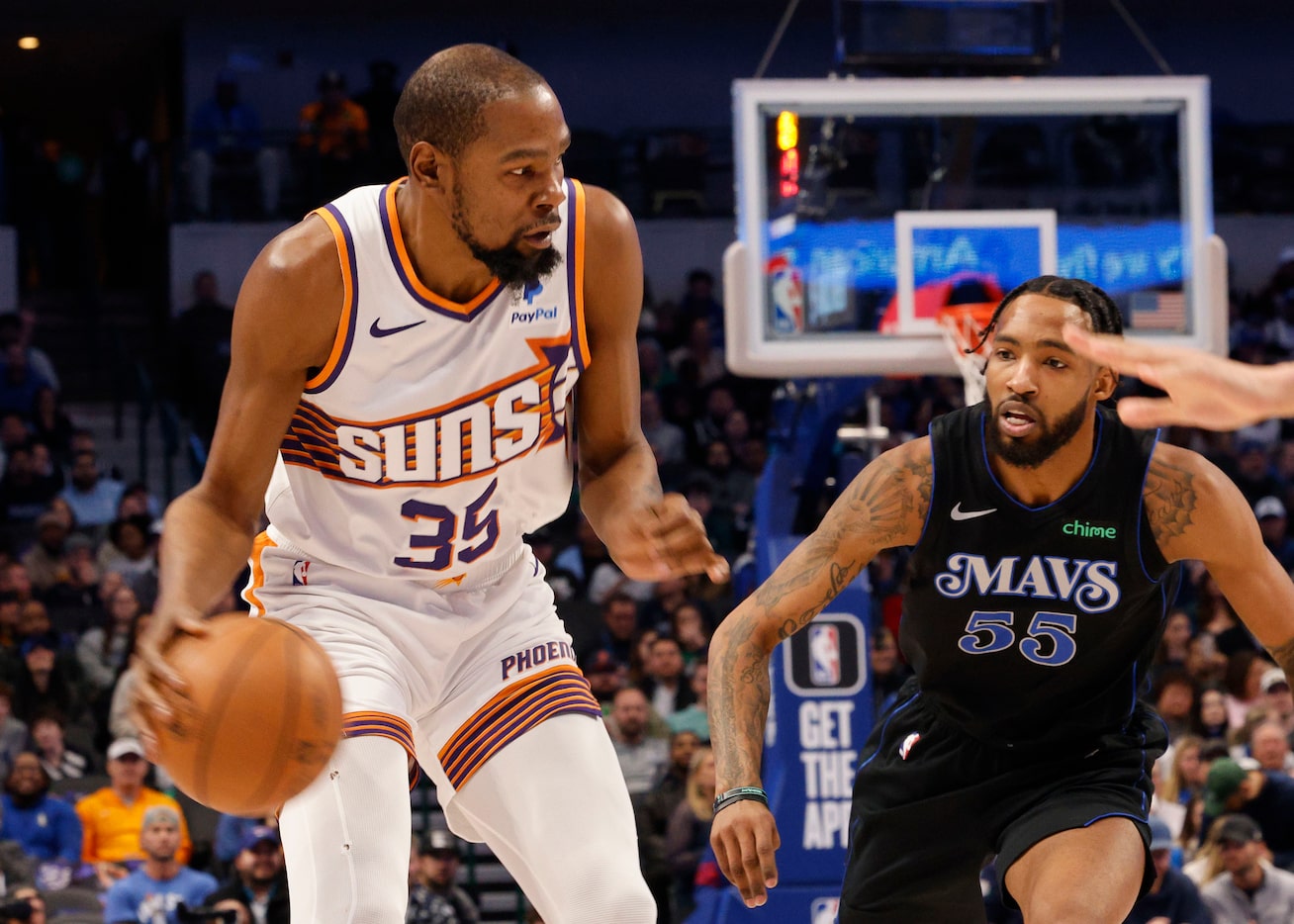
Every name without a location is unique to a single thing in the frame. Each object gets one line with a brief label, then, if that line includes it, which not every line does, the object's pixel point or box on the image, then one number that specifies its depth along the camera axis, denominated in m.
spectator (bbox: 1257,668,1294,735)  18.36
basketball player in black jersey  8.09
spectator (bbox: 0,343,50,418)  26.45
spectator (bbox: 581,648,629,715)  19.86
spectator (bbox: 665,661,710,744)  19.11
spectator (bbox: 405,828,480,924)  16.20
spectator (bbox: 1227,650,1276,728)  19.37
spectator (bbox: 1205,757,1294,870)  16.70
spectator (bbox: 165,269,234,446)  27.50
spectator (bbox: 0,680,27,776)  18.20
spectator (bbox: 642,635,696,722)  19.66
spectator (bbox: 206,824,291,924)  15.74
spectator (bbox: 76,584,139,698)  20.05
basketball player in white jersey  6.73
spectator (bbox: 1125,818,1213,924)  15.57
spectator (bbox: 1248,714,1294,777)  17.39
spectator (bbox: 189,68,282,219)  30.44
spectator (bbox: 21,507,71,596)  22.56
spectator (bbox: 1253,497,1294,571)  22.83
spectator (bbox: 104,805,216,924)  15.95
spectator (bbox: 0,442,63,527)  24.55
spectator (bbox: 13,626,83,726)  19.19
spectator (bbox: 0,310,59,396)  26.67
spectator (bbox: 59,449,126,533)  24.09
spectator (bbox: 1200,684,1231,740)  18.97
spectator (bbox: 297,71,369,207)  30.11
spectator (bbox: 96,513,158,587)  22.37
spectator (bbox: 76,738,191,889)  17.16
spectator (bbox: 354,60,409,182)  30.23
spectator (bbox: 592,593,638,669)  21.45
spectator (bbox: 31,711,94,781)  18.58
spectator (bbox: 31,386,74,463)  26.00
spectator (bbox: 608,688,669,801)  18.64
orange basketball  6.35
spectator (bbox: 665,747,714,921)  17.14
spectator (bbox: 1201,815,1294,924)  15.73
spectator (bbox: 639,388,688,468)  26.06
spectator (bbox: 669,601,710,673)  20.61
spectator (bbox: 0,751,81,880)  17.19
